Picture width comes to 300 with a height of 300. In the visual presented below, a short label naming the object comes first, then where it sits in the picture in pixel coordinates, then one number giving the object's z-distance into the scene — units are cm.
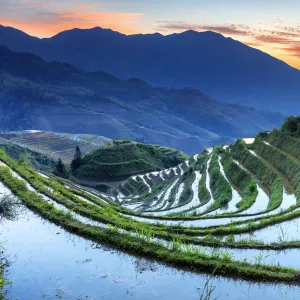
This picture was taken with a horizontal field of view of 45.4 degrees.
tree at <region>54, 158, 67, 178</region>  8604
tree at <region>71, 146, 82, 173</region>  10406
